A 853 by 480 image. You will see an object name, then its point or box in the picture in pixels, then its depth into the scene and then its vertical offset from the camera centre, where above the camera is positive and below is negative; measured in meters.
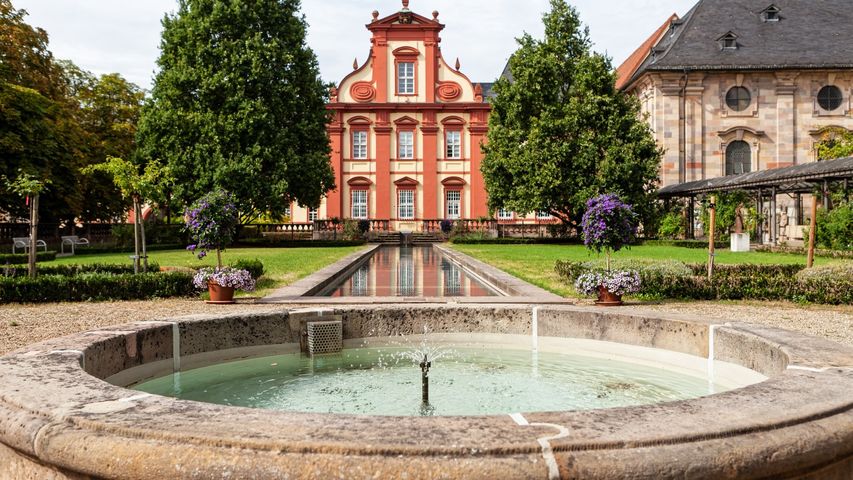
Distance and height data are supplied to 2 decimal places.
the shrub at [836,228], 22.94 +0.13
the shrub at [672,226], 34.97 +0.33
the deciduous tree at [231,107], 29.08 +5.68
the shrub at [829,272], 11.49 -0.72
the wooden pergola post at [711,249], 12.85 -0.33
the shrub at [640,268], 11.88 -0.67
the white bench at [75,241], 28.89 -0.35
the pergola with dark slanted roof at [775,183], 23.97 +2.07
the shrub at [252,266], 13.50 -0.68
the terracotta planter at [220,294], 10.73 -0.98
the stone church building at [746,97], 38.38 +7.87
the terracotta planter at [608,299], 10.11 -1.01
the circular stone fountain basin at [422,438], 2.19 -0.72
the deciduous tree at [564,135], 32.16 +4.89
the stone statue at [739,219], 30.75 +0.61
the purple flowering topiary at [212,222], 12.02 +0.21
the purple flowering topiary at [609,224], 10.86 +0.14
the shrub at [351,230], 38.88 +0.18
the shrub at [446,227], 41.88 +0.37
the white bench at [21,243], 25.93 -0.36
